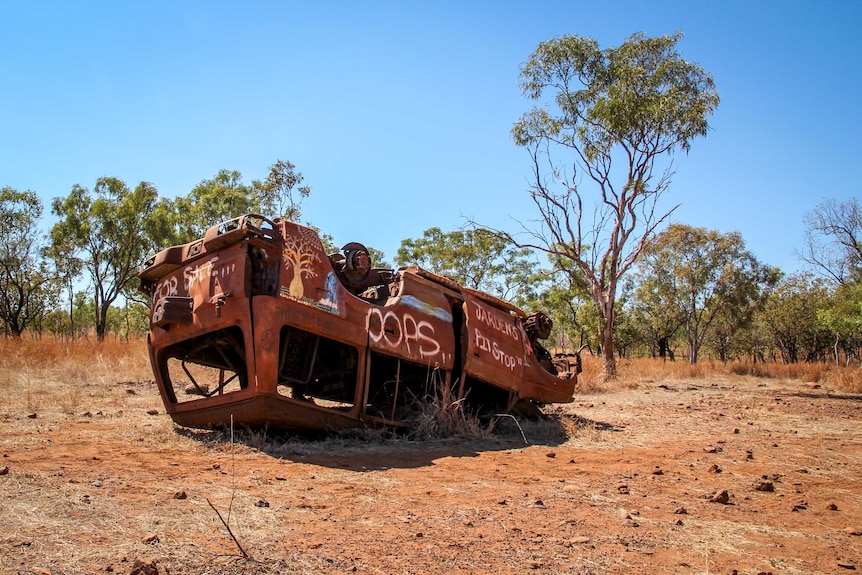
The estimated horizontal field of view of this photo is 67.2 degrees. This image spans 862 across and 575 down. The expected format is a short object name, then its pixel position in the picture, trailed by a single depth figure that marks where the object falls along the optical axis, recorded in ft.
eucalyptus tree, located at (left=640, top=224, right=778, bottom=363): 109.81
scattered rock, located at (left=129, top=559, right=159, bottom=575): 8.87
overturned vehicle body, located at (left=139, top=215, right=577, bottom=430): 19.49
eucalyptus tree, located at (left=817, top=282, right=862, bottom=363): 75.68
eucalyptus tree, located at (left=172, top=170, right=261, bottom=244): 82.23
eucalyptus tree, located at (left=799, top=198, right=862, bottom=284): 85.61
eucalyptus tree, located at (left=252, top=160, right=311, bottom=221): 76.74
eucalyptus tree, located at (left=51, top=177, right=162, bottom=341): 80.48
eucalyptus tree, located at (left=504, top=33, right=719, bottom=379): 58.29
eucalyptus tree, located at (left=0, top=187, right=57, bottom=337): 75.61
